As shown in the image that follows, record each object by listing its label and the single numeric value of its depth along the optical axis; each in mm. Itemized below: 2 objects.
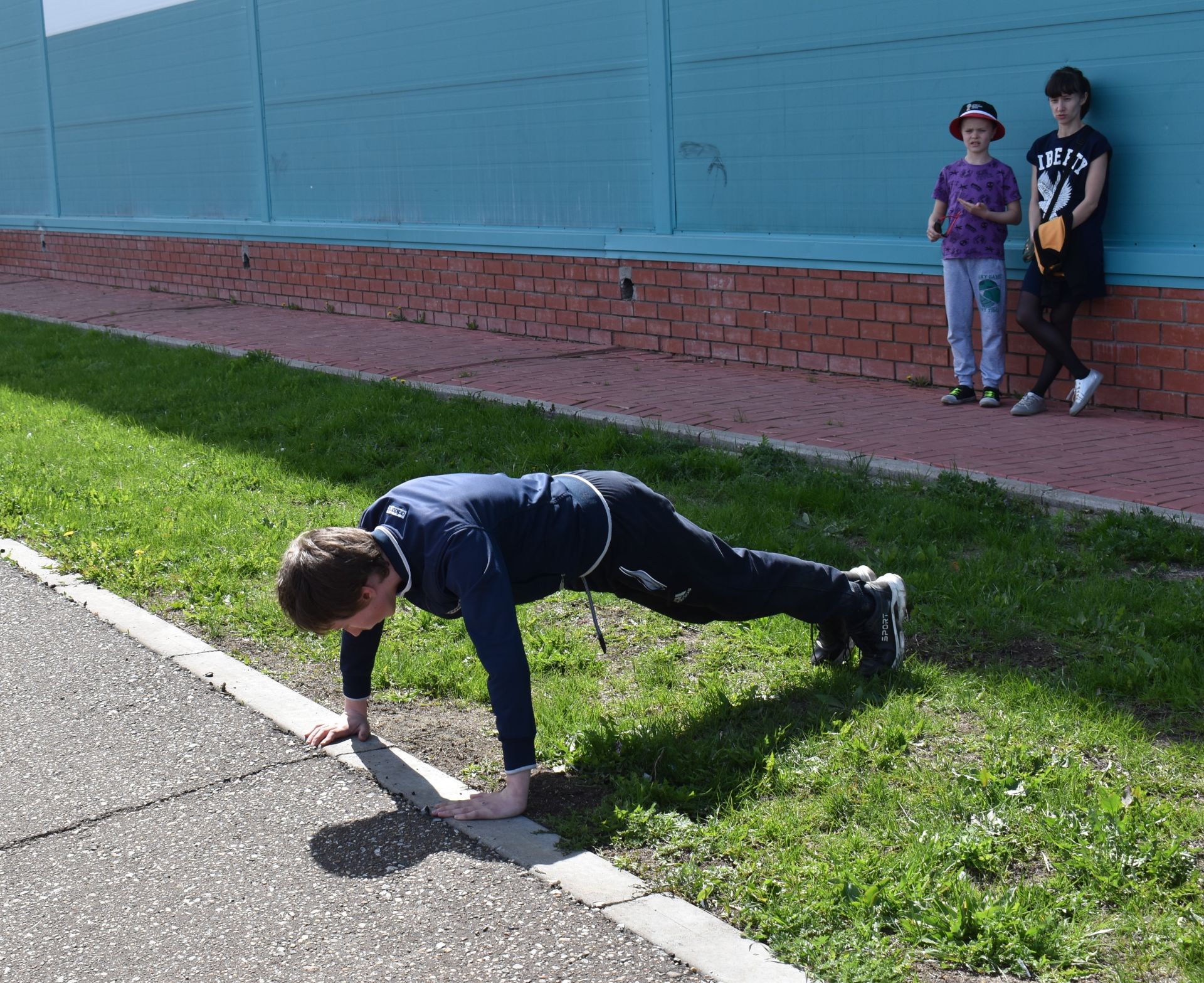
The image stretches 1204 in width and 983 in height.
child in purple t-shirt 8266
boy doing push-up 3615
